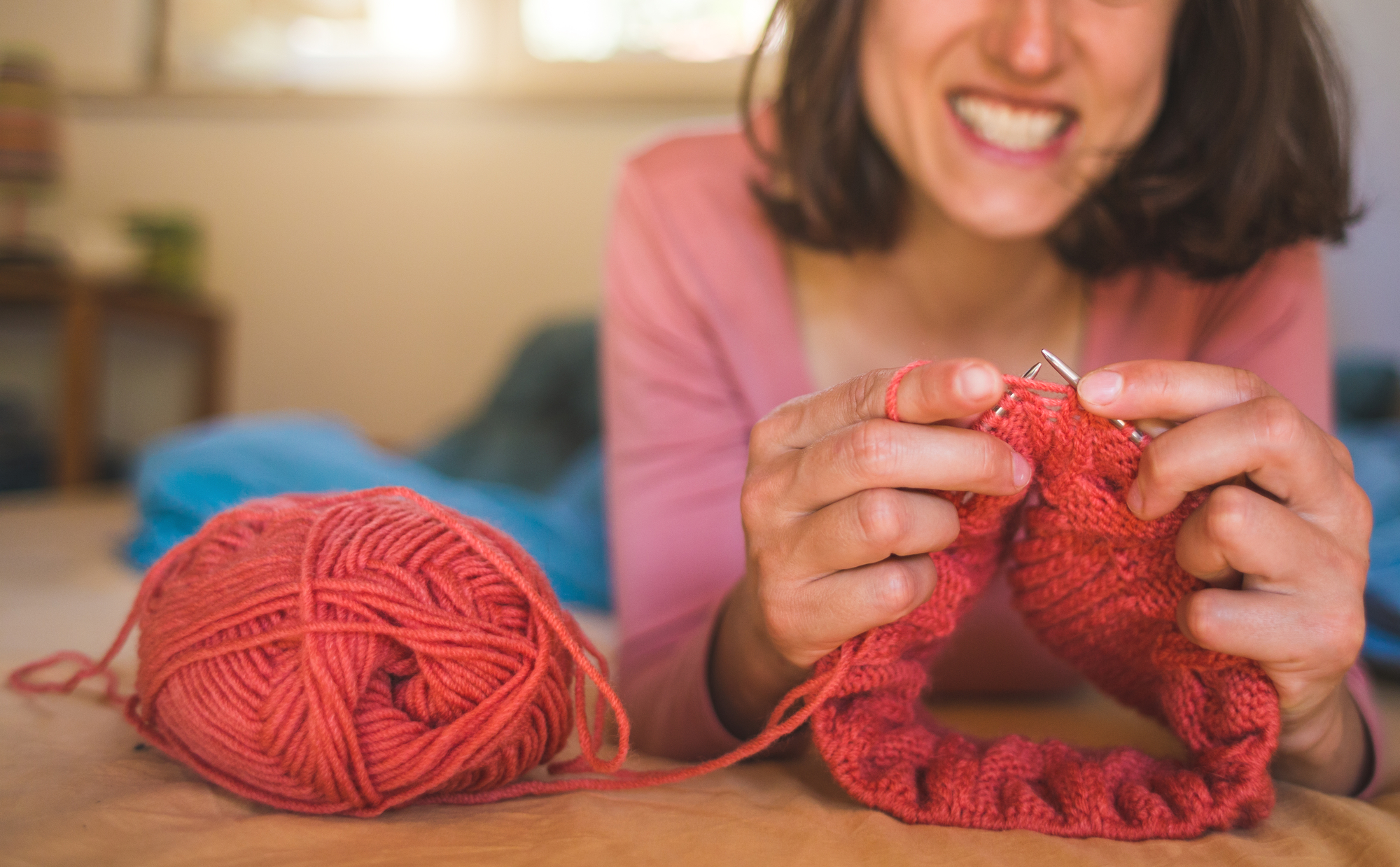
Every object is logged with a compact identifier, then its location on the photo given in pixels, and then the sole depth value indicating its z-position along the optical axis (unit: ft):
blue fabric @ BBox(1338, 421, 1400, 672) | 3.10
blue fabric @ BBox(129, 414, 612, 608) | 4.05
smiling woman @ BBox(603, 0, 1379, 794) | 1.43
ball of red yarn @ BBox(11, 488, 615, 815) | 1.45
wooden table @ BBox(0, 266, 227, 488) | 7.04
